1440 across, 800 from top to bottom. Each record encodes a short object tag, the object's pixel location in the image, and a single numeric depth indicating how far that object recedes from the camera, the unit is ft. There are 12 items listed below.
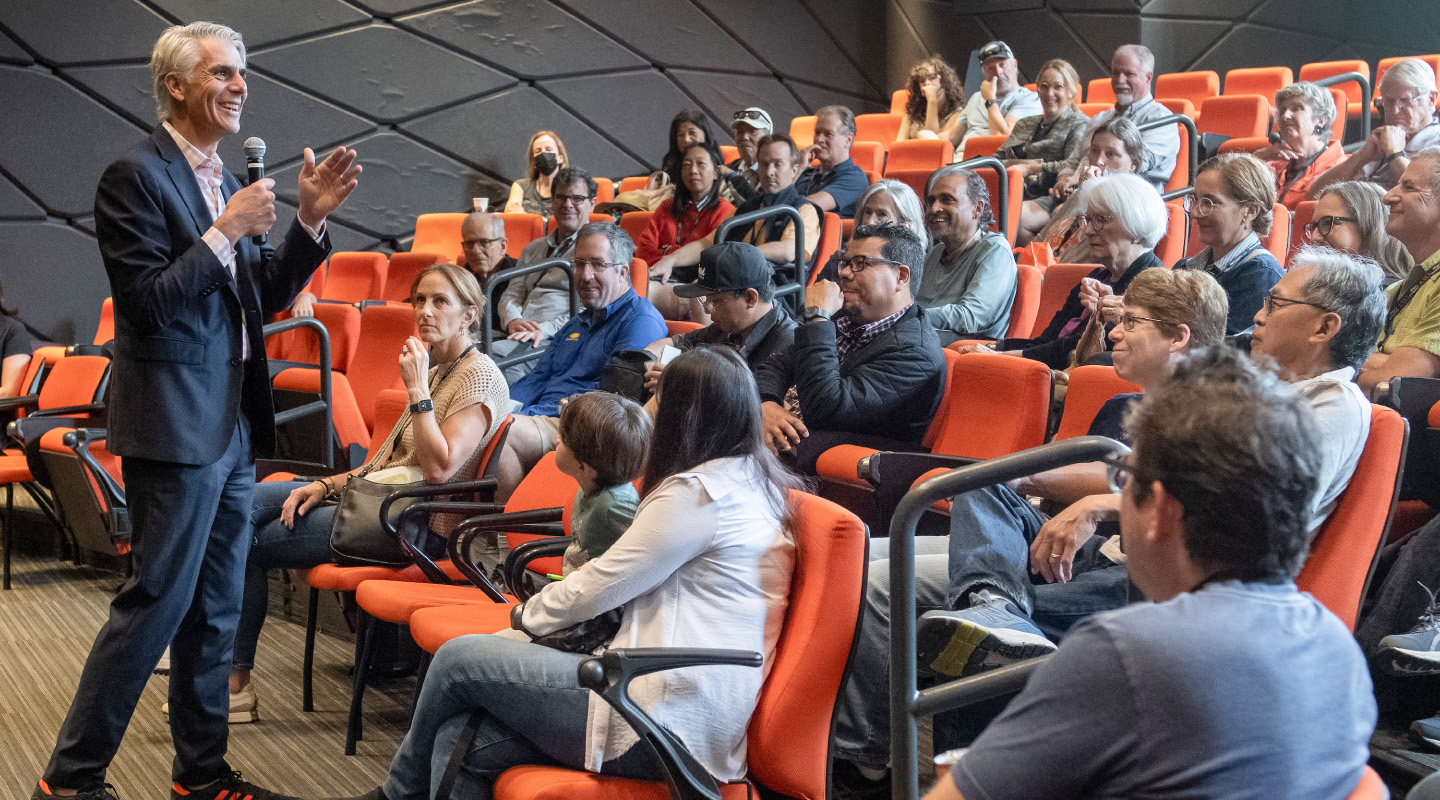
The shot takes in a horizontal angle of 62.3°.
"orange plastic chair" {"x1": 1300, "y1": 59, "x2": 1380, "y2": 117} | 20.90
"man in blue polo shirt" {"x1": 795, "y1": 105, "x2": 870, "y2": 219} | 15.71
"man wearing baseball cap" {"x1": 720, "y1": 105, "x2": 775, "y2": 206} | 17.92
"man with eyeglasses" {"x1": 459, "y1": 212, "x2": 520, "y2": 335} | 16.05
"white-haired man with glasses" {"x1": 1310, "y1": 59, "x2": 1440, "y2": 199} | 13.19
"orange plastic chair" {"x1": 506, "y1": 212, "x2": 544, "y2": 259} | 19.17
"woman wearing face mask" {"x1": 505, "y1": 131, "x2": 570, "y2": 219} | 20.59
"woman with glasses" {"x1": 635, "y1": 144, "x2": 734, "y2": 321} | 16.39
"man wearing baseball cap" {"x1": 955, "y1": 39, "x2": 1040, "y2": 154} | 20.57
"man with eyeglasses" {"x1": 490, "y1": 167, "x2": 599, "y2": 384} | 14.24
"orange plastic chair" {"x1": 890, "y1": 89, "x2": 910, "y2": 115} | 25.26
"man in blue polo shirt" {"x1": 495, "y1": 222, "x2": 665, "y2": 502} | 11.43
